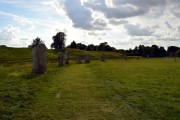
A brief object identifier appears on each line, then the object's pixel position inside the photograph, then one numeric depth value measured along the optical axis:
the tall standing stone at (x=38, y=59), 14.10
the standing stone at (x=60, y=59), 22.00
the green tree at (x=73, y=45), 78.98
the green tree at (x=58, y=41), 70.54
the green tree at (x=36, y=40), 75.29
